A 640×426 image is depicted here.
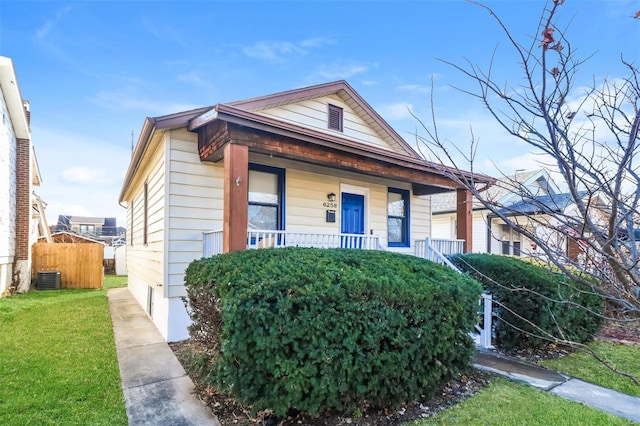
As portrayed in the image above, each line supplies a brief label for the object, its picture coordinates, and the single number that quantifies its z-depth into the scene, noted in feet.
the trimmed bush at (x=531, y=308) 17.29
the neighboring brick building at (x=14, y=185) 34.04
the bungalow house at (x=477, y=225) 47.47
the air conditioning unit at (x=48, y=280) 40.73
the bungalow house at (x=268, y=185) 18.62
